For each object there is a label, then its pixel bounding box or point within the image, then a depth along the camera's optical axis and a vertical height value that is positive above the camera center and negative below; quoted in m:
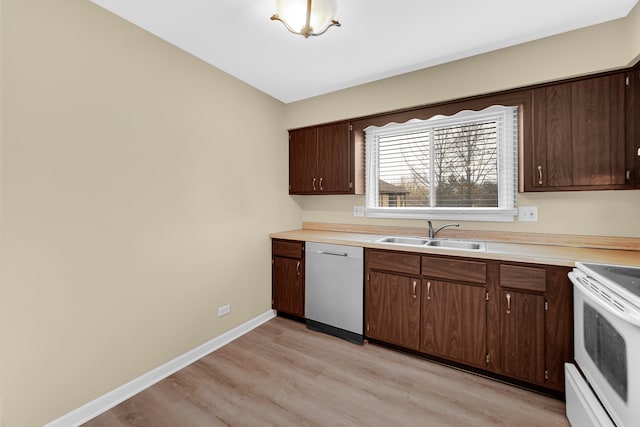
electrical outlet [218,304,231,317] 2.45 -0.89
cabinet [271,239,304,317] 2.83 -0.69
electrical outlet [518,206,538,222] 2.23 -0.01
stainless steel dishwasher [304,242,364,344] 2.47 -0.75
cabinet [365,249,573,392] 1.72 -0.73
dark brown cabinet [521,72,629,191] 1.83 +0.53
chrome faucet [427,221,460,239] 2.53 -0.19
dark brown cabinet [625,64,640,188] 1.77 +0.57
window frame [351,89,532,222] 2.10 +0.88
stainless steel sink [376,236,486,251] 2.33 -0.28
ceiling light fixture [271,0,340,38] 1.48 +1.11
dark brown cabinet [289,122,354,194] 2.92 +0.59
